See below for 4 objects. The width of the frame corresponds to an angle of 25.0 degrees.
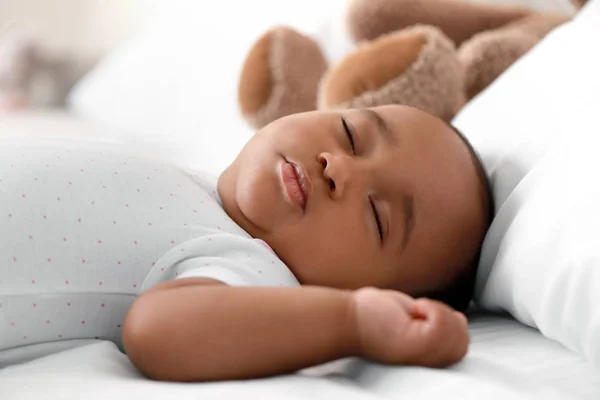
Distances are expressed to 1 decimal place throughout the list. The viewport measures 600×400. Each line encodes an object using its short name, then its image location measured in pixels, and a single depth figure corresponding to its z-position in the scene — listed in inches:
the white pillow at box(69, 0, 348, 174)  37.8
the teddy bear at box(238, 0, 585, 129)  30.1
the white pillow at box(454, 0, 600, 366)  21.6
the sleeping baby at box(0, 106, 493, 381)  20.6
